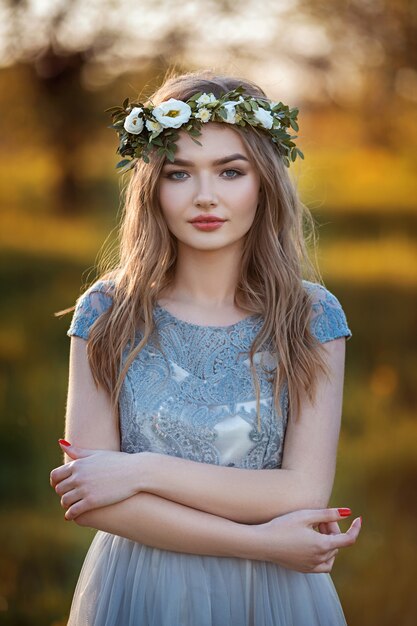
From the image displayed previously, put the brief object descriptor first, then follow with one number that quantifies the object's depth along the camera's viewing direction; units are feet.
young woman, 7.69
